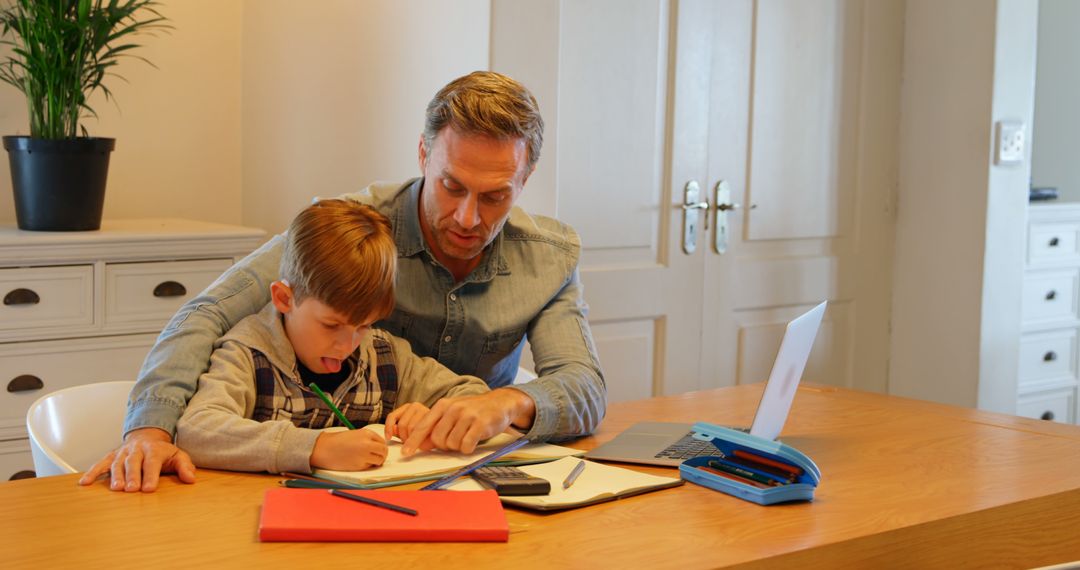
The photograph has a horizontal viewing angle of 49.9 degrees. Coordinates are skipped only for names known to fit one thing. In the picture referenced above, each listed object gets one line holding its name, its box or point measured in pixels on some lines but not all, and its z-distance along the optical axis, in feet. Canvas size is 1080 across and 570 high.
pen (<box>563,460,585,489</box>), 4.80
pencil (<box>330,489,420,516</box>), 4.20
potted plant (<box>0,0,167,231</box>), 9.28
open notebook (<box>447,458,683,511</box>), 4.55
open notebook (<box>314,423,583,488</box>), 4.65
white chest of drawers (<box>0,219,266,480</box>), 9.00
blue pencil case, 4.78
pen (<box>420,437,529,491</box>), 4.65
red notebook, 4.01
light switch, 11.92
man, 4.97
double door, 10.53
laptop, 5.09
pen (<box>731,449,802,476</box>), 4.87
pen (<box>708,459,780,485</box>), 4.92
